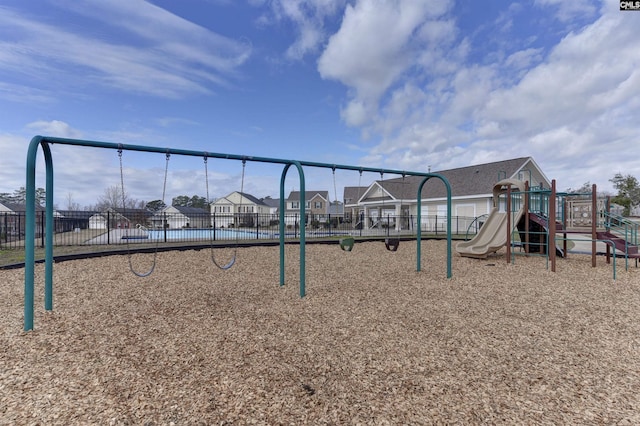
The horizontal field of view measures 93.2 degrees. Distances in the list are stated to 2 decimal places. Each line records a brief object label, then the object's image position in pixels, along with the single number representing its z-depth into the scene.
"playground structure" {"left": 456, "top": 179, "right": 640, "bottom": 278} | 7.94
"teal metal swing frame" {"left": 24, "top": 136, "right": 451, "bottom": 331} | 3.56
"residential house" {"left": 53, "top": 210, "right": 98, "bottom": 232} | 13.27
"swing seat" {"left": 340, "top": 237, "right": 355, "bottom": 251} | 7.16
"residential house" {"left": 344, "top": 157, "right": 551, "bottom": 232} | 21.70
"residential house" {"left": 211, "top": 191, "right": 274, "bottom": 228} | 15.02
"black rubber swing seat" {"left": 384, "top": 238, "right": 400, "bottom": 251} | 7.41
